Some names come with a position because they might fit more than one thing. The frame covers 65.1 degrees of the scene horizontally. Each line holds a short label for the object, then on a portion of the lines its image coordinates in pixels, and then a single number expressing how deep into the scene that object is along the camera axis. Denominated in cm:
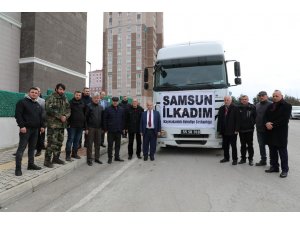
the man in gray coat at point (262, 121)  627
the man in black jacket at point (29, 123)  487
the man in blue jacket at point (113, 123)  671
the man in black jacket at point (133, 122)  726
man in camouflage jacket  557
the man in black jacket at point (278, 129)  532
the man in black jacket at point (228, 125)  646
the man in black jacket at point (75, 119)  619
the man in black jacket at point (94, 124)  645
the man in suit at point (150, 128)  707
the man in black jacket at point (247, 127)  644
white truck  721
